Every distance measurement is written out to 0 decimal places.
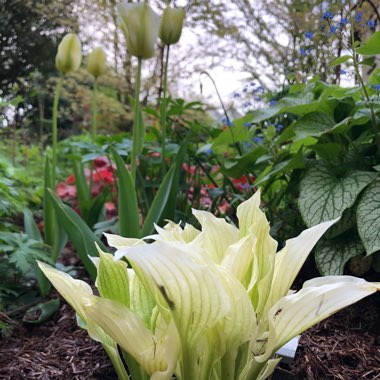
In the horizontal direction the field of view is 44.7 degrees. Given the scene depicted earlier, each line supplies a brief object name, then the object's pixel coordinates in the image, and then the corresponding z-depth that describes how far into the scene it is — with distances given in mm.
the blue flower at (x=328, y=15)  1176
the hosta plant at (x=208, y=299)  534
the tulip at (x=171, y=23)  1300
